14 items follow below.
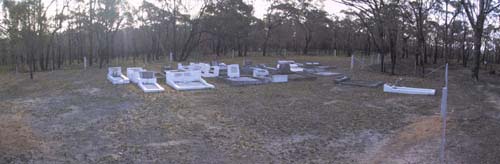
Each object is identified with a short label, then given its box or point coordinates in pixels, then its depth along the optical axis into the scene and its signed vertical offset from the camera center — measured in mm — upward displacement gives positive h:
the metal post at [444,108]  4922 -602
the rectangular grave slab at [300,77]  16094 -637
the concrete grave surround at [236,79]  14552 -660
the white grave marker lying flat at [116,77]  14188 -570
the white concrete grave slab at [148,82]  12871 -703
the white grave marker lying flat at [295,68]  20438 -323
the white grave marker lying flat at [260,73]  17172 -484
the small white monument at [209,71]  17234 -397
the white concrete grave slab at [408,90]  12361 -918
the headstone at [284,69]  18250 -330
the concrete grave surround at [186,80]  13698 -659
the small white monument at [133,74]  14287 -442
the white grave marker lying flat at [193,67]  17081 -219
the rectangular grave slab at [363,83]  14188 -792
